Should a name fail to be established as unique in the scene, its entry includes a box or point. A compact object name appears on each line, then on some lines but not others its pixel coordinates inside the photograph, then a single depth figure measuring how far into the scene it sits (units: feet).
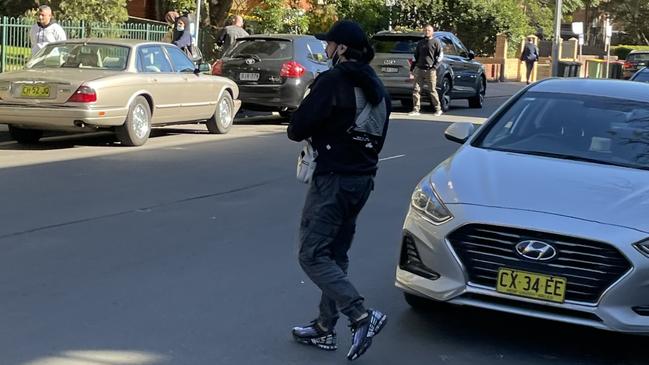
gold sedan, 39.40
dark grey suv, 68.13
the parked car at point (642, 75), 50.08
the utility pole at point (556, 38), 115.44
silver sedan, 15.69
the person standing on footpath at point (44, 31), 49.08
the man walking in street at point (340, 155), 15.24
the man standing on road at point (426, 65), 63.87
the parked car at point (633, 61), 110.32
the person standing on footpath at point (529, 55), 119.89
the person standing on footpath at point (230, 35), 64.64
